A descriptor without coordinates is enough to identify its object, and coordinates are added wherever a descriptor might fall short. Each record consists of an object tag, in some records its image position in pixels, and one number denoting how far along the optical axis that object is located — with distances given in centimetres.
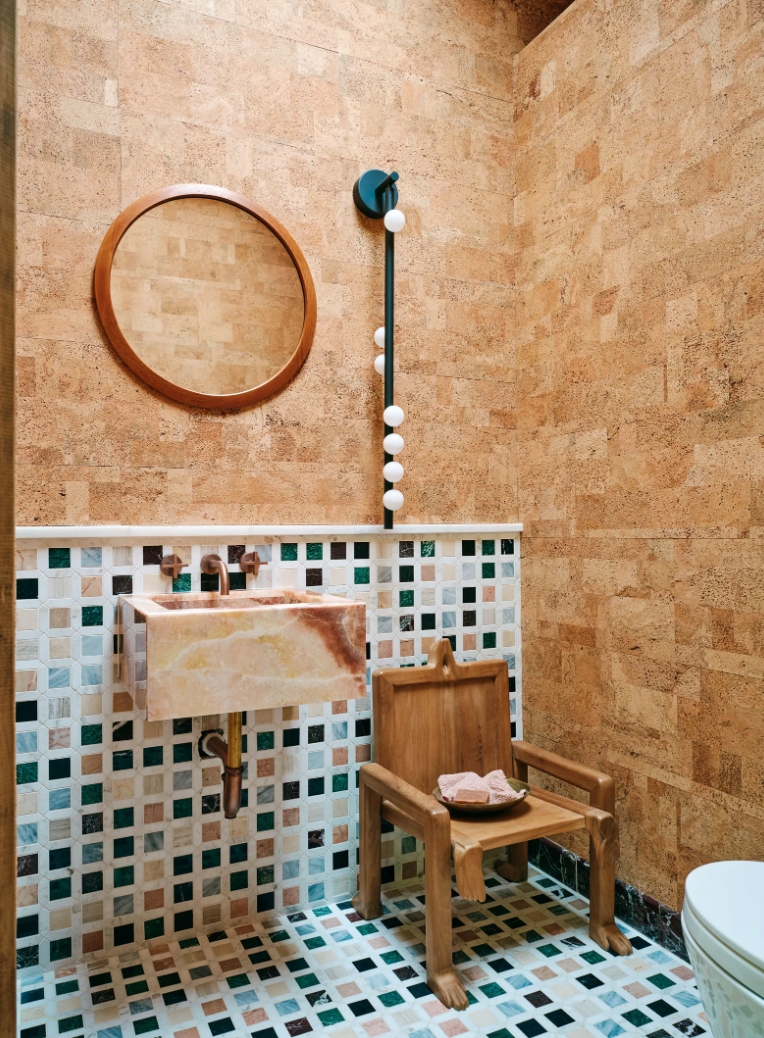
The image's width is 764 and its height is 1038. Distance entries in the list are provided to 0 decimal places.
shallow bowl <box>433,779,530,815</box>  181
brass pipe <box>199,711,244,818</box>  170
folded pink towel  184
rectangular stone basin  145
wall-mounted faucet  178
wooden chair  163
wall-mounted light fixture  202
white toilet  106
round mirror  181
